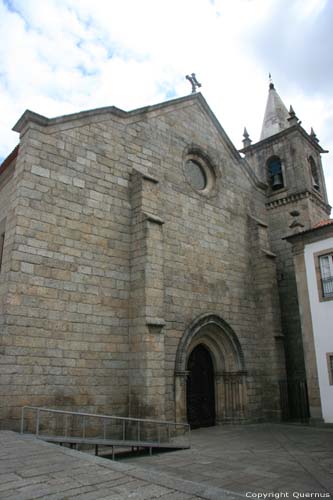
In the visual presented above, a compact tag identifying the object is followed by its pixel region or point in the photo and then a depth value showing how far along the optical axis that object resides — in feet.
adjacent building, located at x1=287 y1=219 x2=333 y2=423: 41.57
